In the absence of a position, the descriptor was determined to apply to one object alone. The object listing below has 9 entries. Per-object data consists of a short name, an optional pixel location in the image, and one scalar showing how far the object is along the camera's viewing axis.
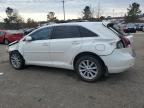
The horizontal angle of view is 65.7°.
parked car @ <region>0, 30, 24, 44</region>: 9.68
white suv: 2.84
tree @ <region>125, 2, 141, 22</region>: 39.61
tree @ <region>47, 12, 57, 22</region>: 40.09
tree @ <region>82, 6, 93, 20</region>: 35.05
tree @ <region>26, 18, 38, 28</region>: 30.47
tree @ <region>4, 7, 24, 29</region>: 27.62
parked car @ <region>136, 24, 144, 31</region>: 20.31
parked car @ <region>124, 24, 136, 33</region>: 17.31
